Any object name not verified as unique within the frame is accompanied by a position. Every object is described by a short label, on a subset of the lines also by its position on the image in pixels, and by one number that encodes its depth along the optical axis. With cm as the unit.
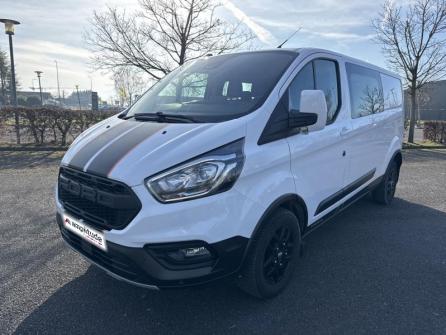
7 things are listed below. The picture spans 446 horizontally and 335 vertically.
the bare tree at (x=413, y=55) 1410
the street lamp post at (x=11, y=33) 1149
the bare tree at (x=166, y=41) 1211
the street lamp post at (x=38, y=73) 4344
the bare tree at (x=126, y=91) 2879
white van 212
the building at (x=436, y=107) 4356
